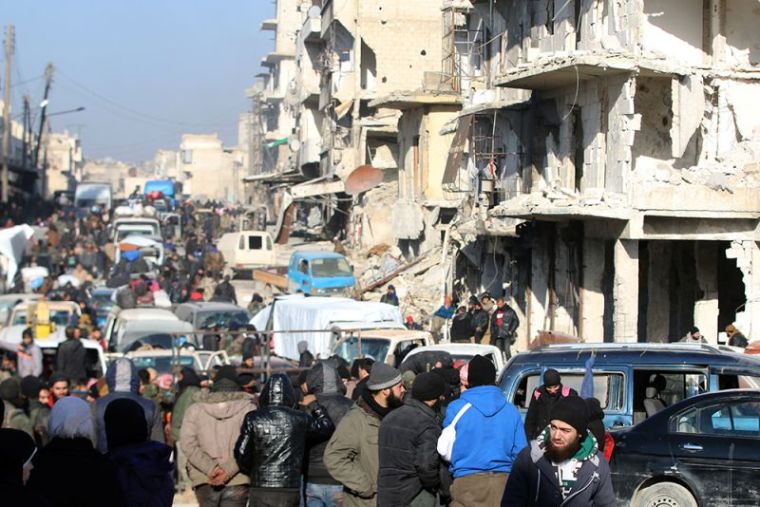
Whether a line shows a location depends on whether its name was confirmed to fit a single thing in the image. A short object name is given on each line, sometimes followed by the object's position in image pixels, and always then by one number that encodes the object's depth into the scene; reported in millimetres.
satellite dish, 46719
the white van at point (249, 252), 45969
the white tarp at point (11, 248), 40719
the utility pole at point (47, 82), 83038
